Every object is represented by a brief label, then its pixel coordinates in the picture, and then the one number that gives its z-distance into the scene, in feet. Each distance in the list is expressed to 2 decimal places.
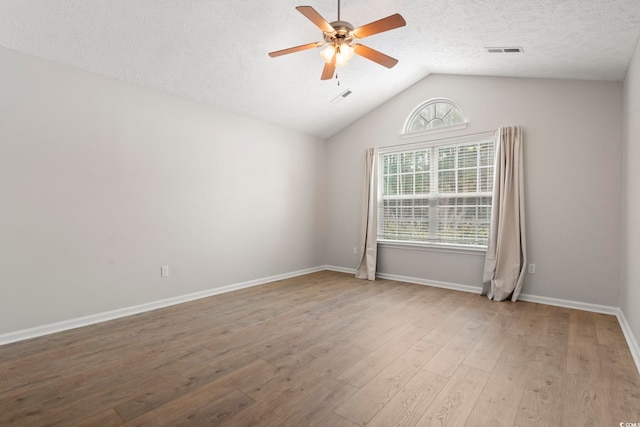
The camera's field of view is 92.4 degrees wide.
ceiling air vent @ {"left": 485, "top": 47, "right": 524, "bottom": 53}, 10.55
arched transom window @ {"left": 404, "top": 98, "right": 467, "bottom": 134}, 14.96
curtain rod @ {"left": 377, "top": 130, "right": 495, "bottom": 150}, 13.87
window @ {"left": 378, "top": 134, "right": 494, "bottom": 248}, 14.24
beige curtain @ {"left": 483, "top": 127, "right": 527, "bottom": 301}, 12.73
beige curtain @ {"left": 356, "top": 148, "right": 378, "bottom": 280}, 17.08
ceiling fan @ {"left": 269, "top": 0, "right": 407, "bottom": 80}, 7.20
